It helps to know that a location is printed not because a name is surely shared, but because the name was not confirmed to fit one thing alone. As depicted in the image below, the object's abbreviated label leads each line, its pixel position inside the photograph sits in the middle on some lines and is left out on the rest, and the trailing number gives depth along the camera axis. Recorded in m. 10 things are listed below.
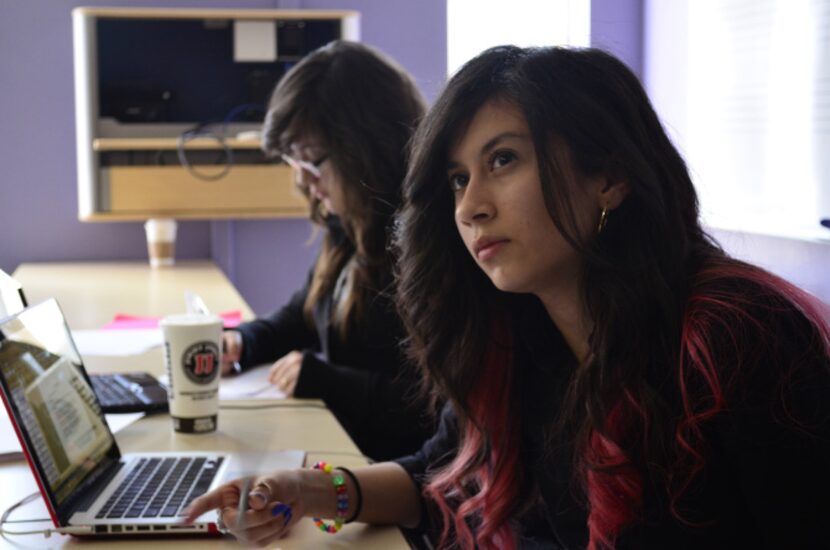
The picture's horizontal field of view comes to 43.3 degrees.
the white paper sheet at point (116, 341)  2.02
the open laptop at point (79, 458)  1.06
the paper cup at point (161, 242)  3.43
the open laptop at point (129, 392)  1.58
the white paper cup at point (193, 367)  1.45
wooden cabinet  3.29
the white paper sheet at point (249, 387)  1.74
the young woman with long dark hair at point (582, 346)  0.93
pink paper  2.29
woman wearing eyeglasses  1.73
